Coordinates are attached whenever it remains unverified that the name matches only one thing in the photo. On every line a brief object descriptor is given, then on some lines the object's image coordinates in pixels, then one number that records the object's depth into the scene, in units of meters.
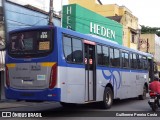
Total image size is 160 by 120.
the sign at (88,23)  28.02
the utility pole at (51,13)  20.37
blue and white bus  11.71
